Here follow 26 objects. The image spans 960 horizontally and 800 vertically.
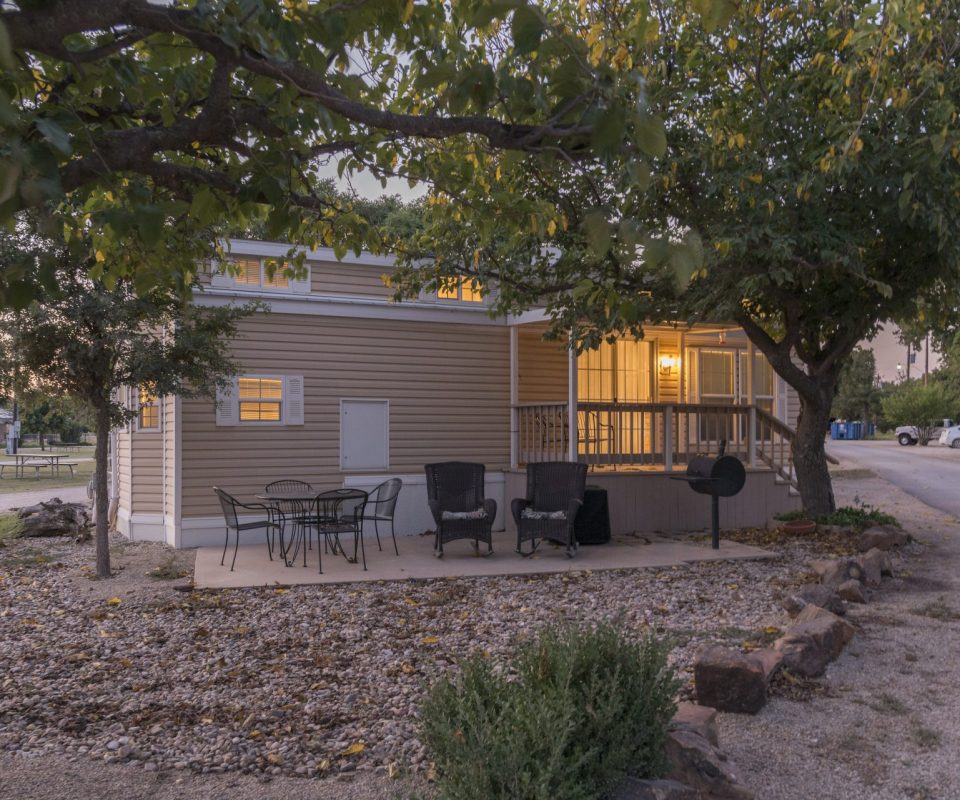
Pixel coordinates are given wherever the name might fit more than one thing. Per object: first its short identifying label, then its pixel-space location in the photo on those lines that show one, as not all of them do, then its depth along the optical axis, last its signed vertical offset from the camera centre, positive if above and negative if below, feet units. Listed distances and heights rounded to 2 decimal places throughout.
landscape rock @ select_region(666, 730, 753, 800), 10.49 -4.20
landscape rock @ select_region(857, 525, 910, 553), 32.58 -4.11
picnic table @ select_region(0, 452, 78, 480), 78.61 -2.77
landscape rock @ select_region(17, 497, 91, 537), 39.83 -3.90
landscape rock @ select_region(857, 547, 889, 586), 25.60 -4.11
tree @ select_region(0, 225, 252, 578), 25.79 +2.93
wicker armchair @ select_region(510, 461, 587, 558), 31.27 -2.62
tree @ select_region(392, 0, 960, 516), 24.95 +8.06
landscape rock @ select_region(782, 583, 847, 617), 21.08 -4.17
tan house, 35.45 +0.75
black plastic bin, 34.42 -3.42
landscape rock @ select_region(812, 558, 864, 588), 24.84 -4.10
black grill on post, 33.12 -1.73
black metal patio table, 28.27 -2.73
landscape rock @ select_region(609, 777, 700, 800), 9.21 -3.90
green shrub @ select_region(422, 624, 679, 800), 8.52 -3.16
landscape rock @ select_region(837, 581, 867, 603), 23.41 -4.40
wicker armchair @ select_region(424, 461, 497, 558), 31.68 -2.65
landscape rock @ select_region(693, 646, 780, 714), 14.43 -4.26
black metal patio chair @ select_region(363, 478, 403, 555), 32.02 -2.43
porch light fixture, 47.77 +3.96
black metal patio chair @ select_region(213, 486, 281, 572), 28.55 -2.73
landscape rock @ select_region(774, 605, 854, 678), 16.34 -4.18
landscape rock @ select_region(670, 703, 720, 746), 11.83 -4.12
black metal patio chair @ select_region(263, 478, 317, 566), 29.60 -2.68
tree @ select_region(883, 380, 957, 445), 130.11 +4.05
